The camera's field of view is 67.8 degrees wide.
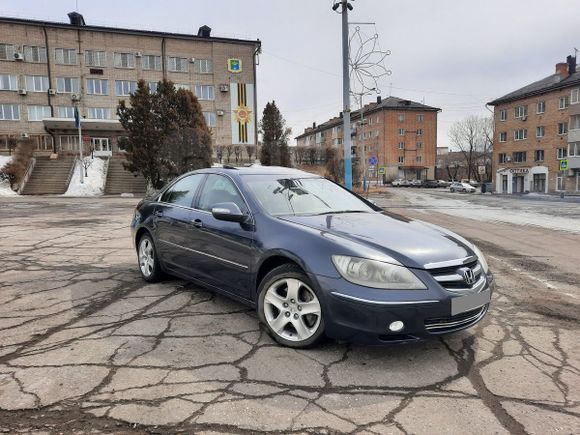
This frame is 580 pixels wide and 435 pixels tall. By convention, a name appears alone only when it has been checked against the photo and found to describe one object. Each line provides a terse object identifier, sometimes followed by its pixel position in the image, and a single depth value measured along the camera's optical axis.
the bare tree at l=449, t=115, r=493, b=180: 77.31
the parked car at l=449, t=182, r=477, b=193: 53.84
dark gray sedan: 3.06
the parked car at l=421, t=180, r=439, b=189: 68.55
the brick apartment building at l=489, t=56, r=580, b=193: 46.25
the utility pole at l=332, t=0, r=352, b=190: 12.20
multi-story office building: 43.50
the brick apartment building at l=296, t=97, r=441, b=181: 78.00
